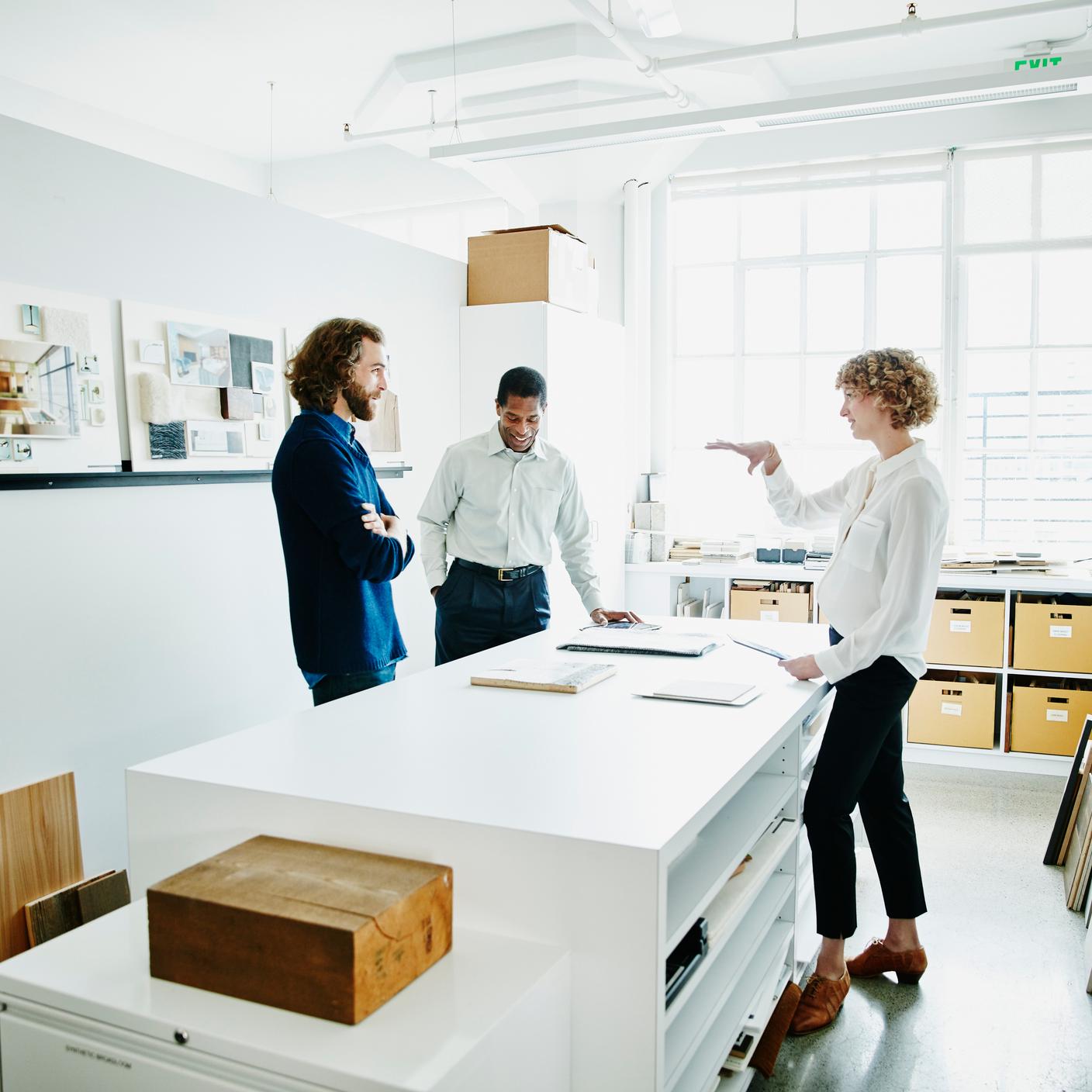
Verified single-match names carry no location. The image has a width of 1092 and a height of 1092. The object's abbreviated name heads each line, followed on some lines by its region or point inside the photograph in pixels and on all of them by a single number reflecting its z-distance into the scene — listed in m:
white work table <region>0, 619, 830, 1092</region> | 1.46
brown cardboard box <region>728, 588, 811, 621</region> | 5.50
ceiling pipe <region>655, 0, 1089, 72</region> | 3.72
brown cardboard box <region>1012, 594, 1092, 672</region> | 4.93
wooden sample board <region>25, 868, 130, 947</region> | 2.82
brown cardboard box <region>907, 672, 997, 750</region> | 5.07
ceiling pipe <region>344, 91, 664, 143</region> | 4.96
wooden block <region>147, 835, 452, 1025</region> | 1.28
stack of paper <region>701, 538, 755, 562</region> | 5.82
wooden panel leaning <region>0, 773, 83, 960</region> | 2.79
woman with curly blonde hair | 2.37
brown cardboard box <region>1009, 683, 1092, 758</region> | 4.95
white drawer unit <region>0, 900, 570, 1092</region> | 1.21
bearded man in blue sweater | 2.50
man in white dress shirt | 3.35
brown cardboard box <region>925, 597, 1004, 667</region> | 5.06
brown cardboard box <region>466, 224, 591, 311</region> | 5.04
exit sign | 5.18
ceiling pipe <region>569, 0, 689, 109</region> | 4.10
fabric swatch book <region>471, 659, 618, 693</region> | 2.42
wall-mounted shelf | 2.90
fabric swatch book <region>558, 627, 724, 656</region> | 2.89
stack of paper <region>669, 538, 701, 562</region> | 6.02
